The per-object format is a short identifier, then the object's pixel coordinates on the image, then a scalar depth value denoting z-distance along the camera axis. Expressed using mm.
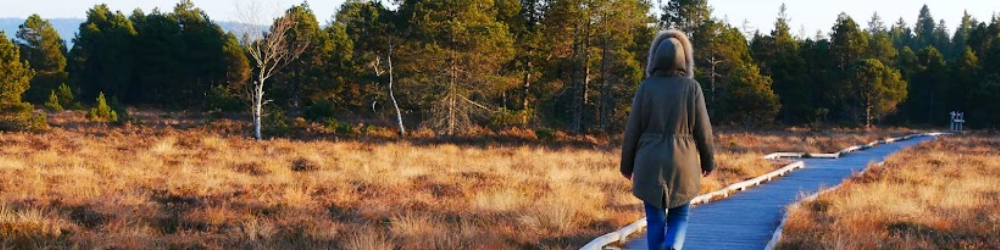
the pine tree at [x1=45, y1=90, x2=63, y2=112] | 43812
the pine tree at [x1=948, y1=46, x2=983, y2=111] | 62125
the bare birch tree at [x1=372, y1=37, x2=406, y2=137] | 33125
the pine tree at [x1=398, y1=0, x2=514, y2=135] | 31484
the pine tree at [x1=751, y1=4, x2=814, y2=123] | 62938
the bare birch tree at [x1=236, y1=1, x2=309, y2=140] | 29500
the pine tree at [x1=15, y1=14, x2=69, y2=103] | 58594
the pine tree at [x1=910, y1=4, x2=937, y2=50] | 104000
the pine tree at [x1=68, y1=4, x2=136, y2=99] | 61844
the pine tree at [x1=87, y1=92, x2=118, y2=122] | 36219
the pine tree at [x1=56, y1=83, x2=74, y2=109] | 48594
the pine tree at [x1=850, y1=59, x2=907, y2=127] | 54875
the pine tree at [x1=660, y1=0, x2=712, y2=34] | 55250
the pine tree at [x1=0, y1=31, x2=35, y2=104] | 30500
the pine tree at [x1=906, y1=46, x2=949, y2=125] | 65938
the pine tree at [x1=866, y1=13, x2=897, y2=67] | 65431
